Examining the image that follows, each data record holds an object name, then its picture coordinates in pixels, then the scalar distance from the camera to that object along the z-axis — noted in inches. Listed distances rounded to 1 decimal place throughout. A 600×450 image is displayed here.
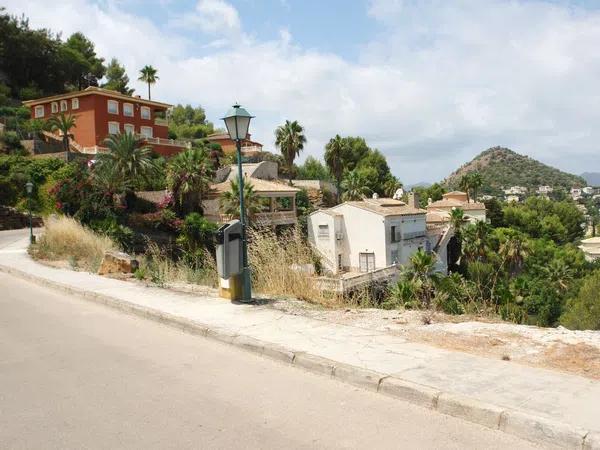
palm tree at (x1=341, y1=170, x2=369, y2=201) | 2148.1
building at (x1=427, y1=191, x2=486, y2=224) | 2385.1
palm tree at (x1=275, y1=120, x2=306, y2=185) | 2155.5
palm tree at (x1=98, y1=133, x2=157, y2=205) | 1390.3
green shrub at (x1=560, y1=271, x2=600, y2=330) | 1022.7
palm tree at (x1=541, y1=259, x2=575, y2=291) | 1795.0
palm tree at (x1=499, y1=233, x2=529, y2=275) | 1897.1
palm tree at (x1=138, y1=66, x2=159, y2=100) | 2760.8
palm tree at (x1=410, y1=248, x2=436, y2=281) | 1052.5
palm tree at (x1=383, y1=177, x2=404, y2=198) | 2596.0
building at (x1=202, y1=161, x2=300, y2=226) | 1536.7
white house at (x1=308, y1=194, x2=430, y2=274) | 1510.8
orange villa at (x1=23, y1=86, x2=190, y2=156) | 1958.7
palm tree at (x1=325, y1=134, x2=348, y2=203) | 2242.9
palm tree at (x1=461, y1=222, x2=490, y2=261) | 1847.9
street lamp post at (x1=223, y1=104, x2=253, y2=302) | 360.8
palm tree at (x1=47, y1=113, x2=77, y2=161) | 1704.0
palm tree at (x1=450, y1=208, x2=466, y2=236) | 1913.1
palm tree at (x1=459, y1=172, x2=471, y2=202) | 3010.6
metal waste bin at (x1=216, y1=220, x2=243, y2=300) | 347.3
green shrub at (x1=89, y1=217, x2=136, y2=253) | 1122.1
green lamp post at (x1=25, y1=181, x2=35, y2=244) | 997.3
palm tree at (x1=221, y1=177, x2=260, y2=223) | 1412.4
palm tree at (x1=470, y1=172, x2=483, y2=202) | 2974.9
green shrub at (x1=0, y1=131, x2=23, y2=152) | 1689.2
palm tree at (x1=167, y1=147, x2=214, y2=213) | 1473.9
